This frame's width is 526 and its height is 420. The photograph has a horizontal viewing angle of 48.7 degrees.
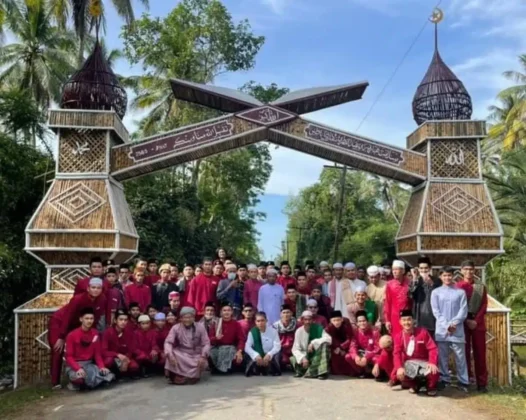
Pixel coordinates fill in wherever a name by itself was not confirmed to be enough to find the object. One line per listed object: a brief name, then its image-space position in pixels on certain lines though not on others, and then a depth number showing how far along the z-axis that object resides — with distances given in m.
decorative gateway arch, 7.63
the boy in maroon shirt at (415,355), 6.09
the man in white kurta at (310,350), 6.94
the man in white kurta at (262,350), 7.05
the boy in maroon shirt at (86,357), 6.29
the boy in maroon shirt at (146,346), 6.97
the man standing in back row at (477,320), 6.59
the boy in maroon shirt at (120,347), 6.62
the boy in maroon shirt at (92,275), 6.71
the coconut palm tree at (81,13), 16.48
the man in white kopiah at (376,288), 7.70
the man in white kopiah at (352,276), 8.20
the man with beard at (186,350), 6.59
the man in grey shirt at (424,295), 6.63
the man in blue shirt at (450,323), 6.41
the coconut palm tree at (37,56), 20.94
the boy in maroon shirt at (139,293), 7.97
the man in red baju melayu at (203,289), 8.12
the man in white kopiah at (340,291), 8.16
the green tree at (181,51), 21.41
